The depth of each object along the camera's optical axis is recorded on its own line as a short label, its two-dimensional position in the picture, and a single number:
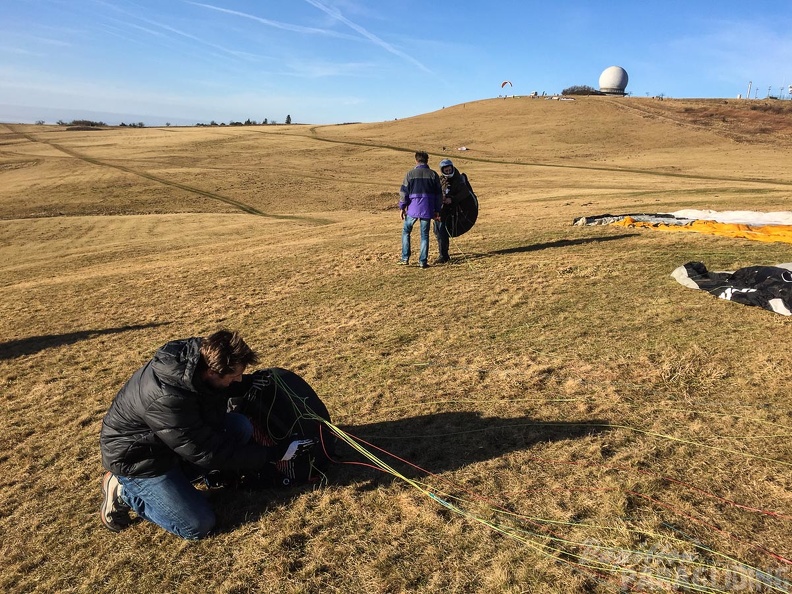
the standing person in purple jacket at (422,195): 10.30
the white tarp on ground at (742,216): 12.39
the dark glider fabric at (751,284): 7.05
